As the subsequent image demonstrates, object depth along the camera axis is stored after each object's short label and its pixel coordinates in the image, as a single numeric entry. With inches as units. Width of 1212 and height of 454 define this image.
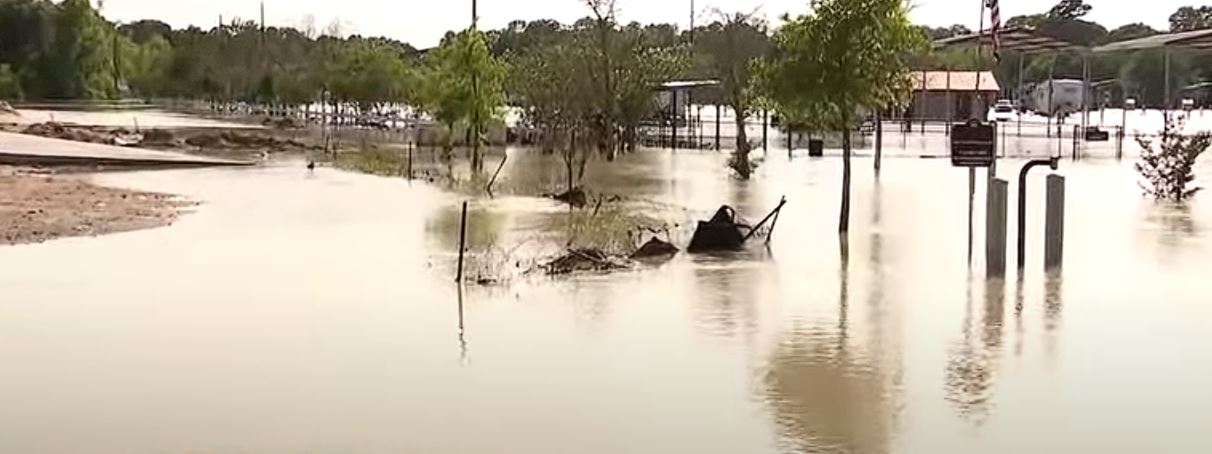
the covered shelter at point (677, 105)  1974.7
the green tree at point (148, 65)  4042.8
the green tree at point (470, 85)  1455.5
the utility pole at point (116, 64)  3996.1
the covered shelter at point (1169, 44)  1935.3
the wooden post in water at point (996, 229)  612.4
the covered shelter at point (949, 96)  2364.7
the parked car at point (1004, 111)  2666.6
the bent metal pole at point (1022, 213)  638.5
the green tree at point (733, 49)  1825.8
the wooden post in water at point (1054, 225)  633.6
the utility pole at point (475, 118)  1434.2
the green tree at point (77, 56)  3538.4
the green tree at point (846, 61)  761.0
